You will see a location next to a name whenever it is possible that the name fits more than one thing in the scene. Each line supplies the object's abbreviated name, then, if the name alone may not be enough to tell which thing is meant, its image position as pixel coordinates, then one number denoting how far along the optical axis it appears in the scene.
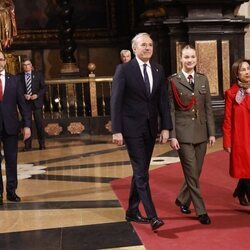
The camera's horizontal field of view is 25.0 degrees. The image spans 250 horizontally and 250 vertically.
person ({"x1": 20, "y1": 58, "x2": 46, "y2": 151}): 9.60
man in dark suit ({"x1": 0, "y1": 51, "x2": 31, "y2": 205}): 5.50
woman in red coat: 4.79
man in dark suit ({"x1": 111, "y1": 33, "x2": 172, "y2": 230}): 4.33
